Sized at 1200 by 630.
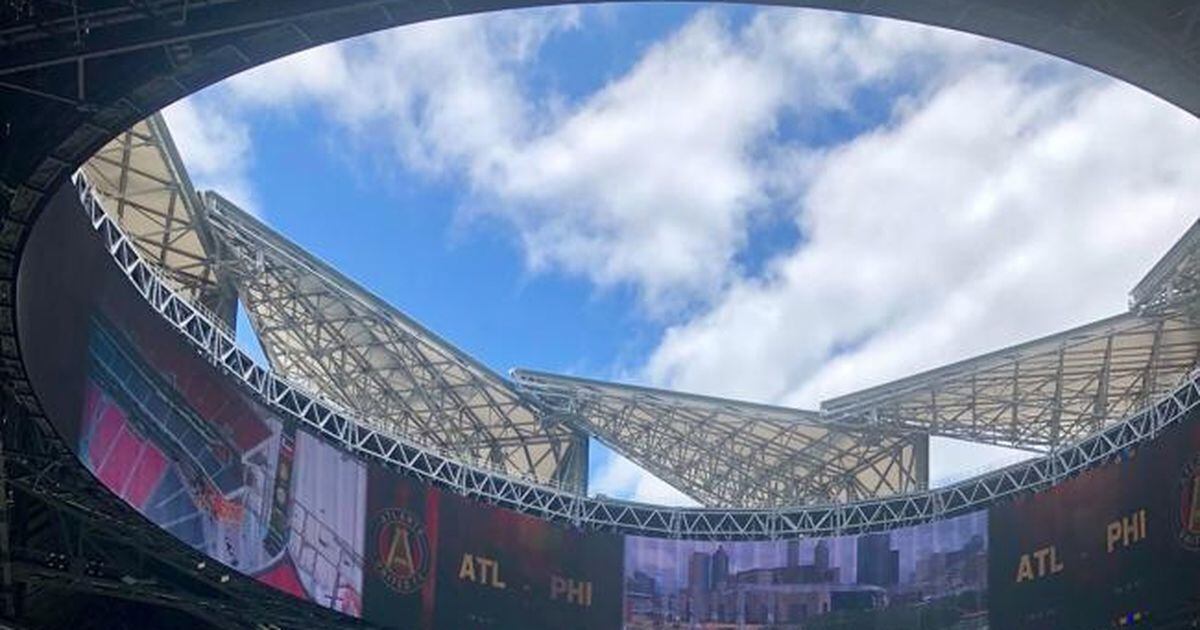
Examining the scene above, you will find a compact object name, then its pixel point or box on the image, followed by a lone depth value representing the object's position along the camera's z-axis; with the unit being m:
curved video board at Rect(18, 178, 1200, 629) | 33.00
